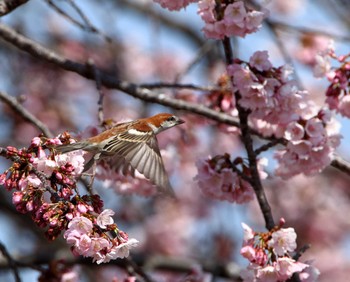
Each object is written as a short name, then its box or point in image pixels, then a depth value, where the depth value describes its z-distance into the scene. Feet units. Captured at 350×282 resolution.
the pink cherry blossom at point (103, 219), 15.55
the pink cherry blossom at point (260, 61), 21.34
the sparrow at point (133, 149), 21.50
